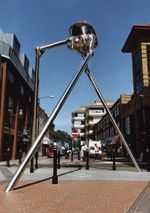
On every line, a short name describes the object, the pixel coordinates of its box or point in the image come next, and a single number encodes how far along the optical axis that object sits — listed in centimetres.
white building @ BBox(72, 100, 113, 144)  7388
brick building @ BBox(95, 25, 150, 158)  2465
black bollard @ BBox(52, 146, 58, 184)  625
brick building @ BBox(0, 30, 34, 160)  1973
